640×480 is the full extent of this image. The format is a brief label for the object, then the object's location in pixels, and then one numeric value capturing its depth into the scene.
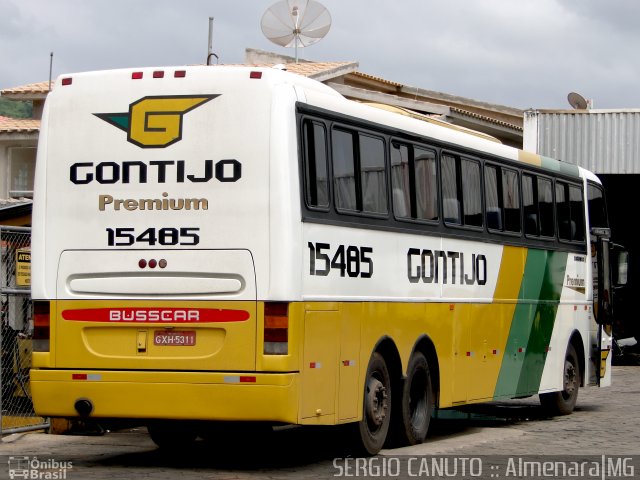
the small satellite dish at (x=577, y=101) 32.22
